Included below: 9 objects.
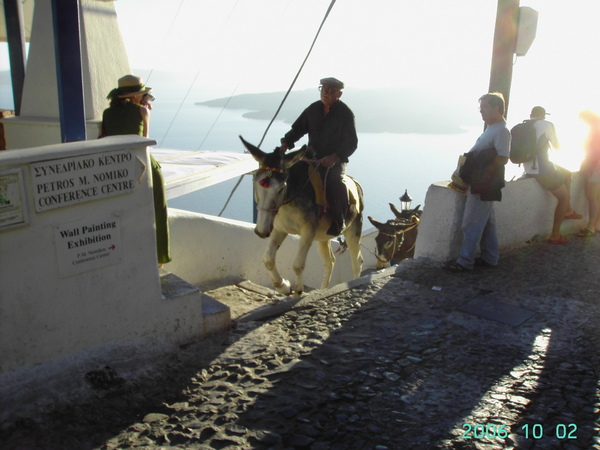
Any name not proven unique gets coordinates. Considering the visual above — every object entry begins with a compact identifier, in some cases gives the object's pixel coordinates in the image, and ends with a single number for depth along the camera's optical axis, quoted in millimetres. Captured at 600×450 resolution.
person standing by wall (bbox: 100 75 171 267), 5070
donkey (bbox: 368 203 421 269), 12695
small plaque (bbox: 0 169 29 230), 3543
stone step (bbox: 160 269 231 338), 4715
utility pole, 8391
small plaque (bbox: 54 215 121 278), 3904
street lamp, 14898
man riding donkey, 7164
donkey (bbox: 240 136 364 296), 6301
